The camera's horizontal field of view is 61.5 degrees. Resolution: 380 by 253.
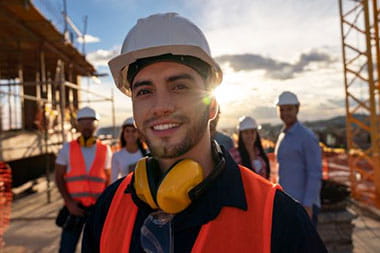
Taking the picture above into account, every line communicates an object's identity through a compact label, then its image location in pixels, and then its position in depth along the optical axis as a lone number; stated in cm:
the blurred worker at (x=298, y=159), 376
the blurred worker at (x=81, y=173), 383
